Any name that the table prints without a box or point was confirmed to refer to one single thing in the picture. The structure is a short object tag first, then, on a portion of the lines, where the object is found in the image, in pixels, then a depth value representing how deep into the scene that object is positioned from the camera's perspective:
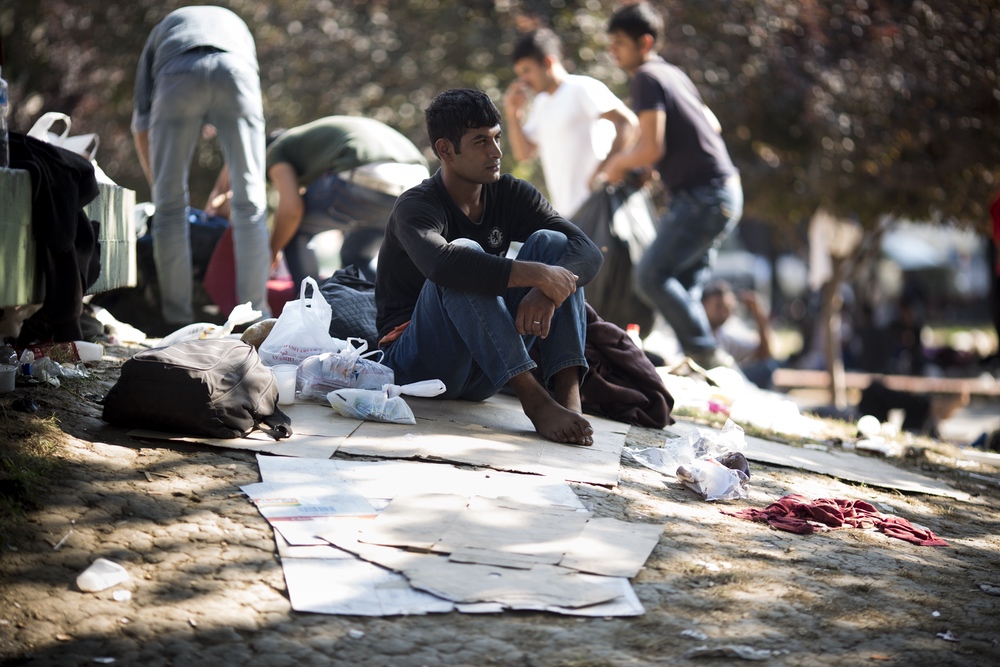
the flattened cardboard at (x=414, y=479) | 3.53
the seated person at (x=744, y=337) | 9.21
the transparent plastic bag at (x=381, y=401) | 4.30
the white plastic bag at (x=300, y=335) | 4.77
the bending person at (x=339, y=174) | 6.43
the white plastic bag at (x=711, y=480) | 3.98
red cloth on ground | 3.77
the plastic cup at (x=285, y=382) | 4.45
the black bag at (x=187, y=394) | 3.74
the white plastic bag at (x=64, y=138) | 4.91
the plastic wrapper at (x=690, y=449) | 4.32
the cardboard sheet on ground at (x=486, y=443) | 3.88
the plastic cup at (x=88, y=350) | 5.00
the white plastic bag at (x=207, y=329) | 5.11
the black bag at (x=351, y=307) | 5.32
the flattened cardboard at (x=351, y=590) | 2.72
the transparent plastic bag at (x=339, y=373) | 4.54
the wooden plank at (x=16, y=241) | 3.55
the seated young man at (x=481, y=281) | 4.15
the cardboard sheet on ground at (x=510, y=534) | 3.07
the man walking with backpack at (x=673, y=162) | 6.84
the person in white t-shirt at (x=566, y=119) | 7.31
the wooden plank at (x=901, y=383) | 11.52
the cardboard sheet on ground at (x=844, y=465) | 4.82
